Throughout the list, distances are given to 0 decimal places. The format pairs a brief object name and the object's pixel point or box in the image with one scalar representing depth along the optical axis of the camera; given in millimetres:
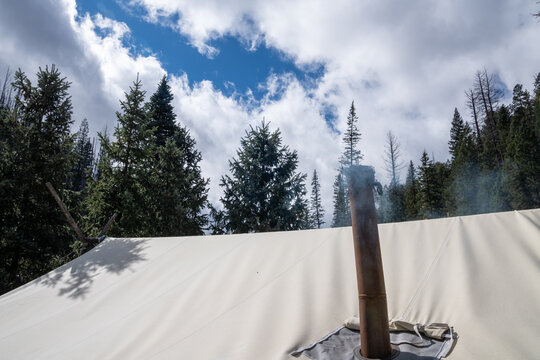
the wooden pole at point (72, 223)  5994
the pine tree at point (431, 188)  29688
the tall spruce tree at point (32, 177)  9148
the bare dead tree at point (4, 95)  40744
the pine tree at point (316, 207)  42756
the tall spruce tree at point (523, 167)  21016
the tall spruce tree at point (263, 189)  12898
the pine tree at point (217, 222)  13250
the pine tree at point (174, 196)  10836
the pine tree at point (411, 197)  34312
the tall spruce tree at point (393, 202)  31000
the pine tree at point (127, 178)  9977
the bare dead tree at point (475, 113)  29303
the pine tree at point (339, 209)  39978
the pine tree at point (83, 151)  30062
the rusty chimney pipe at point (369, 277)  1547
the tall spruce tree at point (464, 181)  24547
